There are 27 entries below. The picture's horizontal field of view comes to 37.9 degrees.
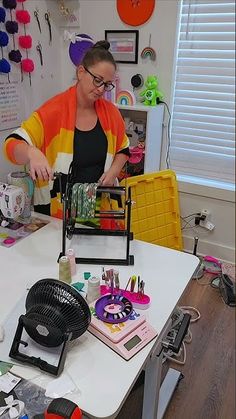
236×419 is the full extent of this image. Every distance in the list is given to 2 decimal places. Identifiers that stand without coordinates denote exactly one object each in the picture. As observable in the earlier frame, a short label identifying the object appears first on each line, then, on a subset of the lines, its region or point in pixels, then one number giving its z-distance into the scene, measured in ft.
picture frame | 7.85
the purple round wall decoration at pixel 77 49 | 7.70
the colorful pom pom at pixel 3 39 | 6.68
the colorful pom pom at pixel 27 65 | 7.45
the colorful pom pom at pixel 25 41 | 7.29
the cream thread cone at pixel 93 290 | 3.29
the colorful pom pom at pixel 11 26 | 6.84
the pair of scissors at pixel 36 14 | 7.62
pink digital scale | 2.85
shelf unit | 7.57
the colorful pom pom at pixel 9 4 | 6.68
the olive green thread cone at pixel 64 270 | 3.56
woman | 4.36
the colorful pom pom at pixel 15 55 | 7.07
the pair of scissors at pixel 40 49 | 7.93
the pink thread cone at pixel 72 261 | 3.81
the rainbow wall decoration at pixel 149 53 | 7.73
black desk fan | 2.66
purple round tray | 3.05
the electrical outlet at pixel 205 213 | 8.44
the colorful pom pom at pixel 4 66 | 6.79
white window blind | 7.19
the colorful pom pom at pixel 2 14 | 6.60
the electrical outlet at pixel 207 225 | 8.49
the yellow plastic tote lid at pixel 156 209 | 7.00
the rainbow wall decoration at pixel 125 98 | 7.72
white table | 2.54
